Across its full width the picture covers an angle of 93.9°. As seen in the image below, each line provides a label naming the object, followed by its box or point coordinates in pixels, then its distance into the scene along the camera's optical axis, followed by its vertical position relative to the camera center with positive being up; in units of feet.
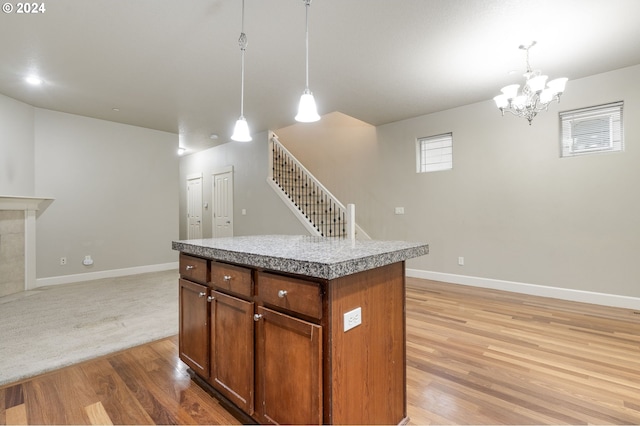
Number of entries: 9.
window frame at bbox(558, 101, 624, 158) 11.75 +3.41
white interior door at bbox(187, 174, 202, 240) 26.50 +0.78
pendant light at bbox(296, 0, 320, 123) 6.69 +2.38
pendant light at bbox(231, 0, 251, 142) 8.05 +2.34
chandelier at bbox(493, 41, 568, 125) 9.45 +4.02
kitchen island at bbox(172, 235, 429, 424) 3.96 -1.77
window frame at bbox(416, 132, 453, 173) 15.98 +3.32
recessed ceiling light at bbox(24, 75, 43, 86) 11.75 +5.47
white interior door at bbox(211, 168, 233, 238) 22.79 +0.89
